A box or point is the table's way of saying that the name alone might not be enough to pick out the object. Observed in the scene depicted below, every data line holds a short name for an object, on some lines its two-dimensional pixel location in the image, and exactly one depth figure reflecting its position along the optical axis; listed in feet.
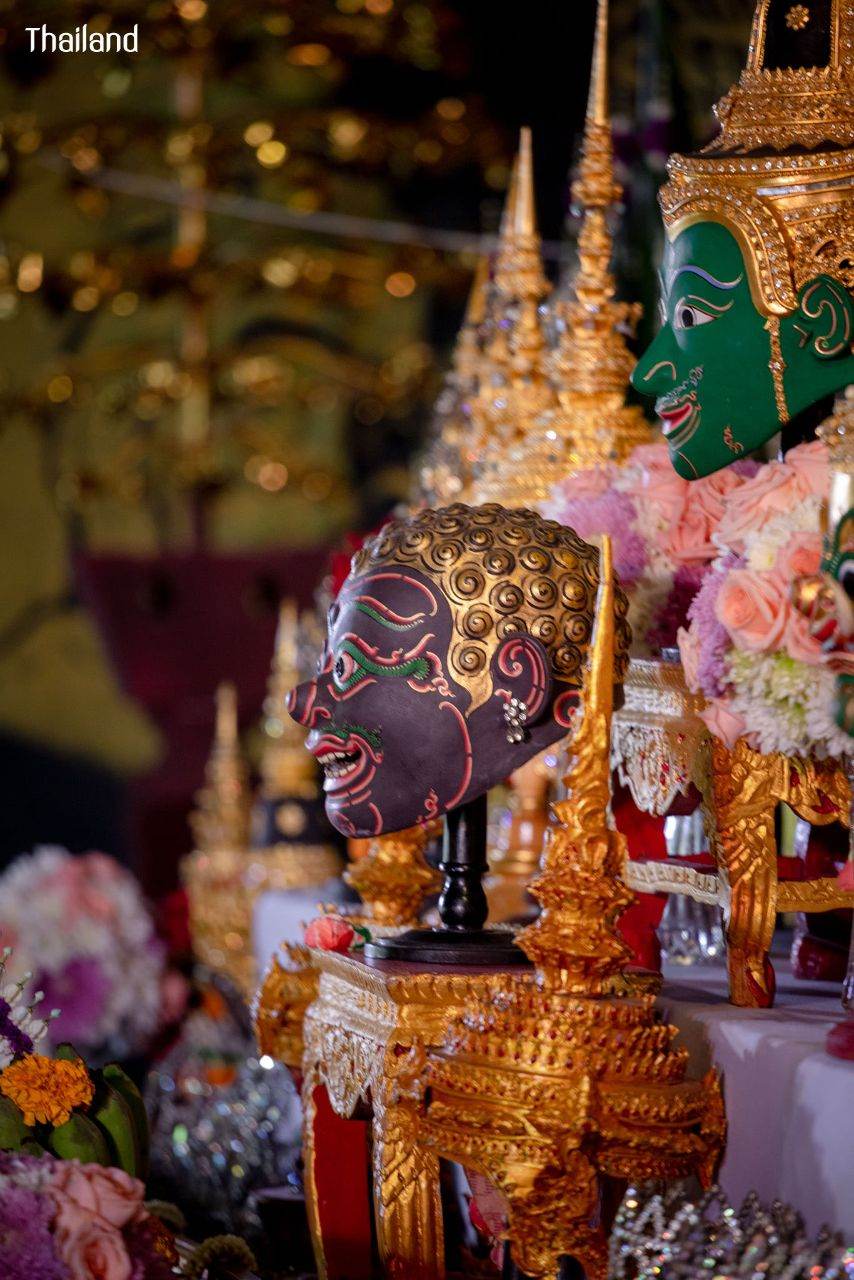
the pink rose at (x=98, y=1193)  13.62
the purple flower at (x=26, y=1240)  13.06
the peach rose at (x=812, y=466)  14.86
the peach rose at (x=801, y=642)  13.63
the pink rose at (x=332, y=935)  16.72
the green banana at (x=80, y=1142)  14.84
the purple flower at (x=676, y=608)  17.58
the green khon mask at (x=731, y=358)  16.09
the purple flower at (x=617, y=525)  17.80
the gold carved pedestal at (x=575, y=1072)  13.09
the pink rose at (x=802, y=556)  14.07
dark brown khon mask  15.32
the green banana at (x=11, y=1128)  14.54
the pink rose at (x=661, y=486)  17.54
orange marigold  14.81
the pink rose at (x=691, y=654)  15.26
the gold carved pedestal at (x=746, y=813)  15.66
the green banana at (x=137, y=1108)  15.69
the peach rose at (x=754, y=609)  14.14
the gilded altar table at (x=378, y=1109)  14.97
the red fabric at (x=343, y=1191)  16.54
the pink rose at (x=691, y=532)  17.48
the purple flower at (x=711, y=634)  14.99
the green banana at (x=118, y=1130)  15.31
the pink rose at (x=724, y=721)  15.19
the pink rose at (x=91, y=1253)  13.28
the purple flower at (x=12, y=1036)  15.18
